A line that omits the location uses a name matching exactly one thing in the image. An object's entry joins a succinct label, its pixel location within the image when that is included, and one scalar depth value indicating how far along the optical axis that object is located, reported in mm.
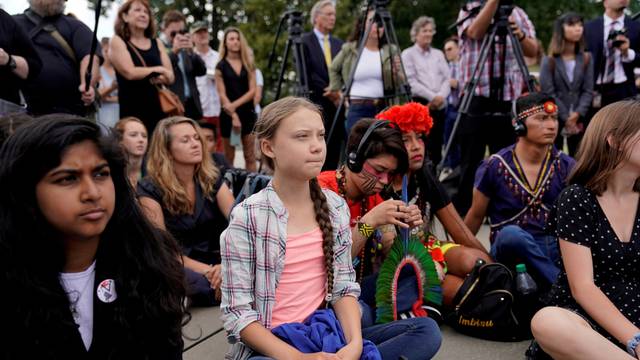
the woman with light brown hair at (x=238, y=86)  5797
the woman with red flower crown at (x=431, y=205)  2783
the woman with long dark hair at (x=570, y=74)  4988
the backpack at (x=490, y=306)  2658
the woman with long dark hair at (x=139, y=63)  4238
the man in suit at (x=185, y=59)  5016
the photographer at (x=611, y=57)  4980
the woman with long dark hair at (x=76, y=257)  1394
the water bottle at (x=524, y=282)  2660
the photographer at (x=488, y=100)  4168
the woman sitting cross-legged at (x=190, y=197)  3188
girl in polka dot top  2082
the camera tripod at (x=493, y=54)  3943
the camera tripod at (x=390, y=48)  4527
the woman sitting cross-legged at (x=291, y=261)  1872
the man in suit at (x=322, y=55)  5402
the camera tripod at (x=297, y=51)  5020
